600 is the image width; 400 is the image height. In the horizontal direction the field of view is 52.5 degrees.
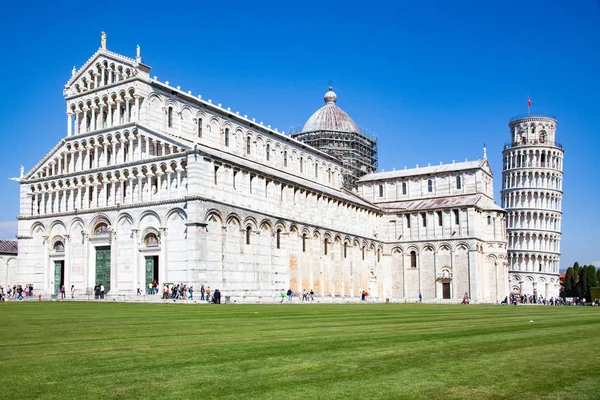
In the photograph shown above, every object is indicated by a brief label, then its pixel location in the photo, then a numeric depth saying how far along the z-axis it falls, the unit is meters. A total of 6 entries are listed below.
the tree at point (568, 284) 107.94
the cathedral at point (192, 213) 49.06
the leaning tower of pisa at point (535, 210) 101.50
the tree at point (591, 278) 101.81
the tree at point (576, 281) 105.12
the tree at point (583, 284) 102.06
